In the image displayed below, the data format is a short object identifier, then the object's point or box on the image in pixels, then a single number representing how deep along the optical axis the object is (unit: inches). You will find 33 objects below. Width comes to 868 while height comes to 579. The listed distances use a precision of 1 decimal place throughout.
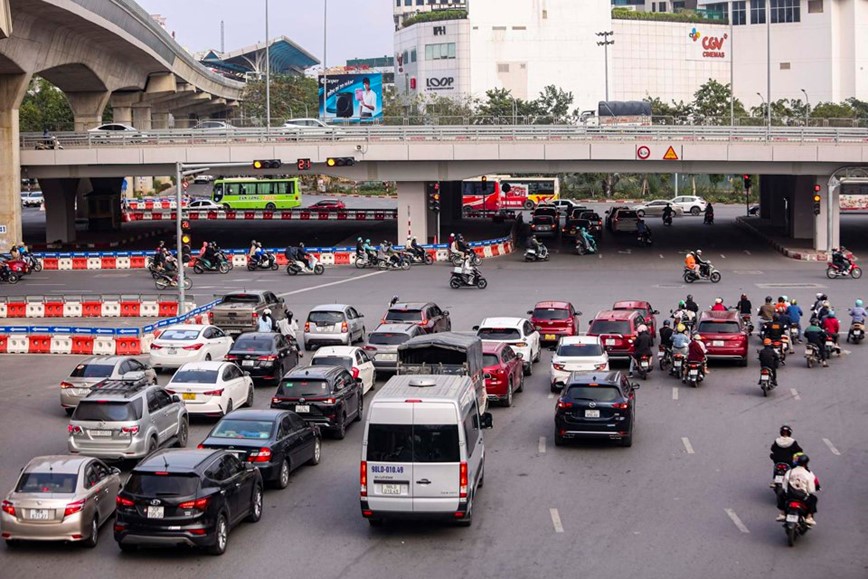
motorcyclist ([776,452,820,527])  708.0
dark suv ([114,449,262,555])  684.7
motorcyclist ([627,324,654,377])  1234.6
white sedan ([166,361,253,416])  1035.3
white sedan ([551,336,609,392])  1158.3
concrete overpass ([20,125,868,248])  2491.4
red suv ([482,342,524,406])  1094.4
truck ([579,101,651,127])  2721.7
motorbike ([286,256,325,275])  2297.0
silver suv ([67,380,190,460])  889.5
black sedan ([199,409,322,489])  818.8
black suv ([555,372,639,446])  929.5
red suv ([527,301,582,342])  1428.4
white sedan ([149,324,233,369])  1272.1
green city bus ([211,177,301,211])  3853.3
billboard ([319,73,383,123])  3986.2
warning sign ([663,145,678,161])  2502.5
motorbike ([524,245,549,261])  2468.5
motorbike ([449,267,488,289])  2000.5
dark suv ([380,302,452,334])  1395.2
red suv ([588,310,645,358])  1311.5
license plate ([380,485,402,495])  713.0
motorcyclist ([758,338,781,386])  1146.0
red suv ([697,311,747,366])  1293.1
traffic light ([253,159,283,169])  2087.5
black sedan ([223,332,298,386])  1217.4
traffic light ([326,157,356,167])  2394.2
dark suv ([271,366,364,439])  977.5
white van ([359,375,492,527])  708.7
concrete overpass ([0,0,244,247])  2511.1
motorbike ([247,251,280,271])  2389.3
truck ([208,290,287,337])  1520.7
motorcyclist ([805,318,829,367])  1290.6
